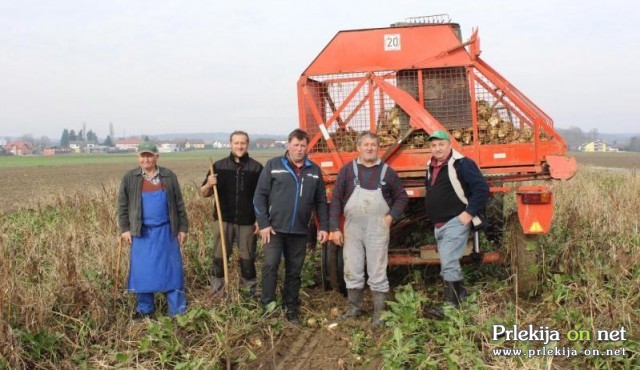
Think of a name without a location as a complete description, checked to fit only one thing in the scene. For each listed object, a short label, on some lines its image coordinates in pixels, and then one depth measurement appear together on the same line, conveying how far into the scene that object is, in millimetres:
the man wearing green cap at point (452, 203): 4457
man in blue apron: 4625
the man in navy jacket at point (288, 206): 4770
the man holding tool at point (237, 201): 5148
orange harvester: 5156
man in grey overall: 4680
